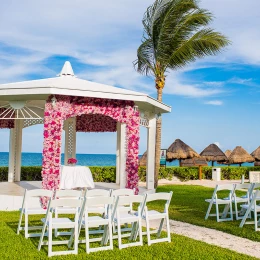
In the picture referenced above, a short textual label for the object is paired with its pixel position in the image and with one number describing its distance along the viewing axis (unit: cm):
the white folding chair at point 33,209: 638
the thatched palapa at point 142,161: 2109
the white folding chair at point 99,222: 555
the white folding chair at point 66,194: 658
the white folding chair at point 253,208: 722
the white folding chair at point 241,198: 855
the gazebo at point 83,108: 973
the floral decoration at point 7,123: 1426
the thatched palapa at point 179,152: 2452
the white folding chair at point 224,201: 827
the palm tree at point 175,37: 1528
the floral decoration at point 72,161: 1140
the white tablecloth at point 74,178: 1096
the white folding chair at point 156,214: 596
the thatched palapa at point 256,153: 2720
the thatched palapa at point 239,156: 2657
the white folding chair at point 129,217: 572
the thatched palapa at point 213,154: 2600
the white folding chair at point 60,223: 532
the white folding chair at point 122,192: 704
